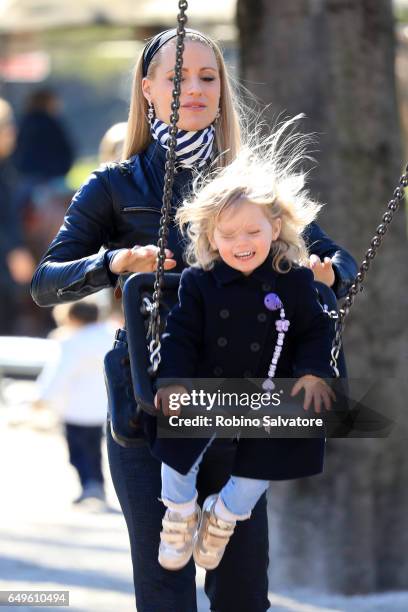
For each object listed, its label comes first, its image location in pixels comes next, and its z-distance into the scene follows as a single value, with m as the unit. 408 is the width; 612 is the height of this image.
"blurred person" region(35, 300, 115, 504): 13.97
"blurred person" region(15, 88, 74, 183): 24.36
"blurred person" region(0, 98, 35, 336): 21.78
